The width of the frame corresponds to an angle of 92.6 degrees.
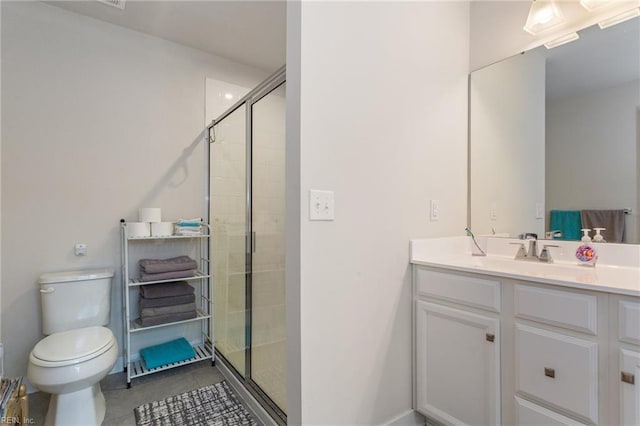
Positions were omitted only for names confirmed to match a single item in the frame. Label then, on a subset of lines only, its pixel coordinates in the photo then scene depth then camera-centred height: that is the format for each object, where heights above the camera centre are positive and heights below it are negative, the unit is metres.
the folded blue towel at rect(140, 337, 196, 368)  2.14 -1.02
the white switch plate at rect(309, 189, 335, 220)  1.19 +0.04
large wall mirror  1.38 +0.42
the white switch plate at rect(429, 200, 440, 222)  1.67 +0.02
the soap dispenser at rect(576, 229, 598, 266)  1.39 -0.18
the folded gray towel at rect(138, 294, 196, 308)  2.15 -0.63
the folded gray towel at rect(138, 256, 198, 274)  2.15 -0.37
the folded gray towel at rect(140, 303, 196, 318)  2.13 -0.69
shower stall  1.69 -0.20
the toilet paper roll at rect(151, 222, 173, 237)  2.20 -0.11
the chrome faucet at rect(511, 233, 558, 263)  1.54 -0.20
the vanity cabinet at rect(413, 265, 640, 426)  0.97 -0.52
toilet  1.49 -0.70
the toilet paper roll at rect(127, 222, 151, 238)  2.11 -0.11
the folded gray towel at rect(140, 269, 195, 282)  2.14 -0.44
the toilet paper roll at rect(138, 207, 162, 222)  2.18 +0.00
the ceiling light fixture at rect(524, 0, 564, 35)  1.57 +1.03
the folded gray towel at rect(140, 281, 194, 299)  2.17 -0.55
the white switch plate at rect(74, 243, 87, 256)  2.09 -0.24
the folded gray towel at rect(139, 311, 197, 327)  2.12 -0.75
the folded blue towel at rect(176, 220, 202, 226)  2.30 -0.07
